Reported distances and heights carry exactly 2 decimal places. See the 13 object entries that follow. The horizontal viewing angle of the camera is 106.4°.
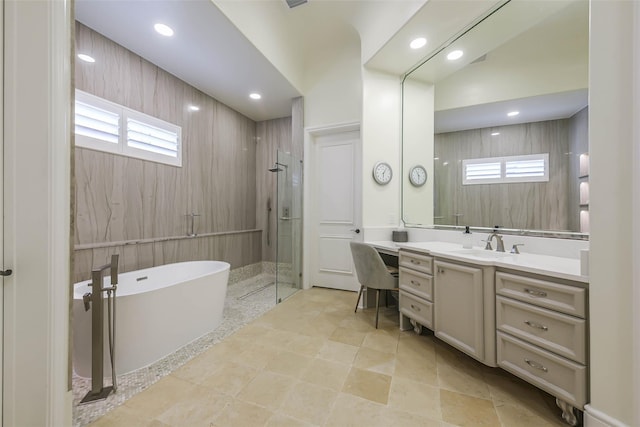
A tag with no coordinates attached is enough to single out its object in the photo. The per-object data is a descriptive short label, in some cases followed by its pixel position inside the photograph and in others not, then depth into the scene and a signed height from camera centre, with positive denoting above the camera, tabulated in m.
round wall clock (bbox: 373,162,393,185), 2.99 +0.50
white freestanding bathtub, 1.65 -0.83
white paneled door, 3.47 +0.11
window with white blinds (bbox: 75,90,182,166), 2.19 +0.86
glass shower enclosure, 3.26 -0.21
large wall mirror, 1.69 +0.79
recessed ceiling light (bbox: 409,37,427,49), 2.42 +1.75
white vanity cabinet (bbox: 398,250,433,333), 2.02 -0.70
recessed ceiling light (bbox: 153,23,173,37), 2.17 +1.69
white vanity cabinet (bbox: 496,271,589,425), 1.20 -0.68
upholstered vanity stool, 2.40 -0.59
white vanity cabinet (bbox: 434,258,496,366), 1.56 -0.68
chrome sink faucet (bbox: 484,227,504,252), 1.93 -0.24
